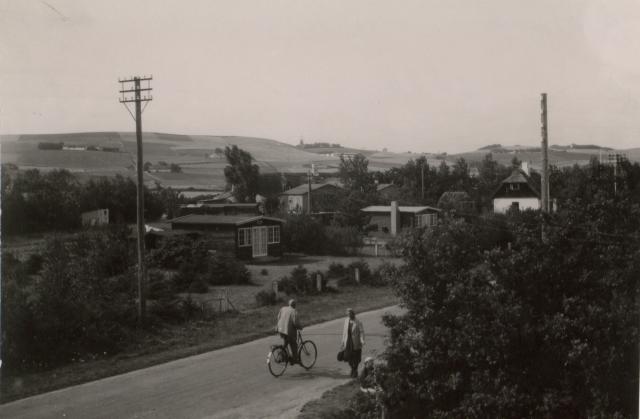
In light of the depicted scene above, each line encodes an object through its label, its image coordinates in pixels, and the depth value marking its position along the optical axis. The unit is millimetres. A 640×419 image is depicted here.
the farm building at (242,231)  36531
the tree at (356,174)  49947
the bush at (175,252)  31312
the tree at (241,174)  52094
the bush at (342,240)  39188
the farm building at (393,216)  41250
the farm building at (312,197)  45719
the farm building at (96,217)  42875
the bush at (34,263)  29281
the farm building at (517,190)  49344
